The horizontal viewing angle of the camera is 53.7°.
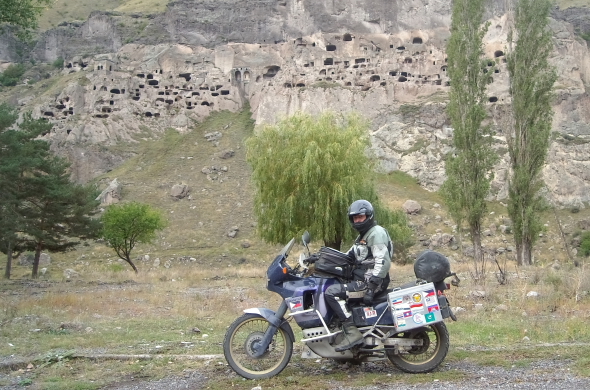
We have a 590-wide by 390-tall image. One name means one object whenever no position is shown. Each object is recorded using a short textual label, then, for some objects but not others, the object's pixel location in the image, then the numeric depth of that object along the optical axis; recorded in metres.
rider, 6.31
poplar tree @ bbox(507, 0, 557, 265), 22.84
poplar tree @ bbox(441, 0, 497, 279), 20.88
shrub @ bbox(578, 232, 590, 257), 38.56
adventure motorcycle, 6.37
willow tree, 20.61
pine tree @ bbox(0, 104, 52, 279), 20.41
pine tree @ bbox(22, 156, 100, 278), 26.17
